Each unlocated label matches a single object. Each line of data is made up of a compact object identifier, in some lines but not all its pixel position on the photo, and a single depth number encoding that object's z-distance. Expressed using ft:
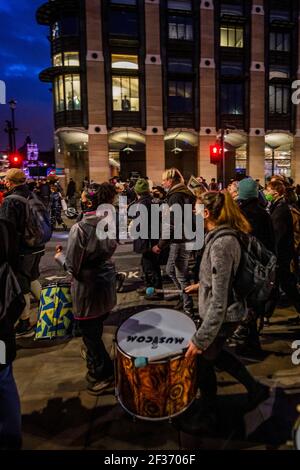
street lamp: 75.97
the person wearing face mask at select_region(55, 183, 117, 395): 10.64
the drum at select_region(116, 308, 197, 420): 8.26
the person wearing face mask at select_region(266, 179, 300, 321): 15.17
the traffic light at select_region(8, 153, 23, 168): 55.42
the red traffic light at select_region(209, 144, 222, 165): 49.96
